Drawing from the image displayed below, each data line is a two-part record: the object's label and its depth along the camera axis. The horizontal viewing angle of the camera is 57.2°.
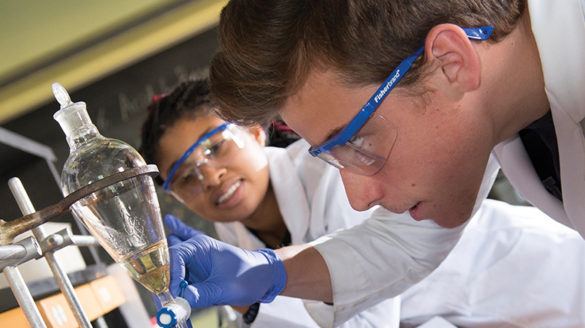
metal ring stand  0.65
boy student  0.86
